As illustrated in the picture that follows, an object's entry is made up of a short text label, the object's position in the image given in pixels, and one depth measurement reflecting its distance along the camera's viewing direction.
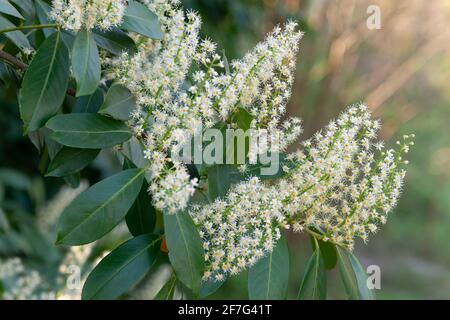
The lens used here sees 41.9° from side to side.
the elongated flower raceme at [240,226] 0.77
